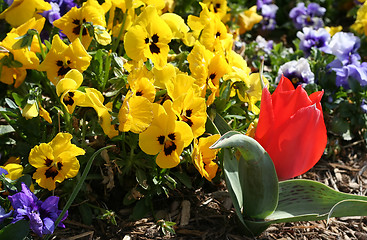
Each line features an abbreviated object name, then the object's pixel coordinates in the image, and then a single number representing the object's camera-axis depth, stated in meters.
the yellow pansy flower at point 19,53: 1.11
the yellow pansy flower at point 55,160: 1.05
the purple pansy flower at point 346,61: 1.24
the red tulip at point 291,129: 1.05
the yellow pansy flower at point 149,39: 1.08
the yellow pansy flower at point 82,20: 1.11
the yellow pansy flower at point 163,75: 1.09
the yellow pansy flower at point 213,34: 1.14
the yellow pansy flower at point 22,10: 1.14
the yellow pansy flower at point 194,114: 1.06
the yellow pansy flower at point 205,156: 1.06
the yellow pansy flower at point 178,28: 1.16
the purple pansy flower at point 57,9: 1.17
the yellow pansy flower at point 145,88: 1.06
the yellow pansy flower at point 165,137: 1.05
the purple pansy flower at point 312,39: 1.33
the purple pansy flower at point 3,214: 1.04
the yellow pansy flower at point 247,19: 1.40
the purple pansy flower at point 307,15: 1.47
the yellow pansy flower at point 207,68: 1.10
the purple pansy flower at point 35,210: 1.03
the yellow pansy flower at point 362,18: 1.37
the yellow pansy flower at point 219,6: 1.26
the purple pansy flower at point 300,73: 1.24
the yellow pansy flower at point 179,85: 1.06
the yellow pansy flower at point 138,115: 1.03
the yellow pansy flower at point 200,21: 1.14
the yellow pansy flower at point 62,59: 1.09
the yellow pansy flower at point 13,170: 1.08
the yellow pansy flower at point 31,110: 1.07
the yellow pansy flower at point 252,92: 1.13
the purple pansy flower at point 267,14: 1.50
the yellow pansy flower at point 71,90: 1.05
